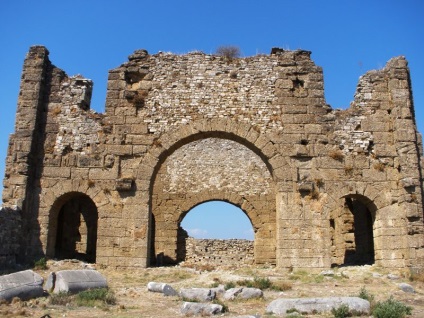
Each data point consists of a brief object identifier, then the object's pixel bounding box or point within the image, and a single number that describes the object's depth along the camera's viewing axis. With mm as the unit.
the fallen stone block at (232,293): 8414
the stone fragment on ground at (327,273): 11289
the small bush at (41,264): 11586
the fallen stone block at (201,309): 7148
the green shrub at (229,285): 9352
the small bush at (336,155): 12664
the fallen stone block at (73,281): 8390
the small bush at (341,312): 6832
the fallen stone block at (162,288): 9047
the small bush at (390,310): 6645
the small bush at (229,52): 14104
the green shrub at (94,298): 7783
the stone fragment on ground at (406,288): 9699
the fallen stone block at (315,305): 7172
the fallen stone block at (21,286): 7610
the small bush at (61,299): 7699
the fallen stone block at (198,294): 8252
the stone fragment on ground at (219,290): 8778
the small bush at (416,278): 10852
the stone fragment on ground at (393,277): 11080
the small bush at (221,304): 7375
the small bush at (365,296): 7930
